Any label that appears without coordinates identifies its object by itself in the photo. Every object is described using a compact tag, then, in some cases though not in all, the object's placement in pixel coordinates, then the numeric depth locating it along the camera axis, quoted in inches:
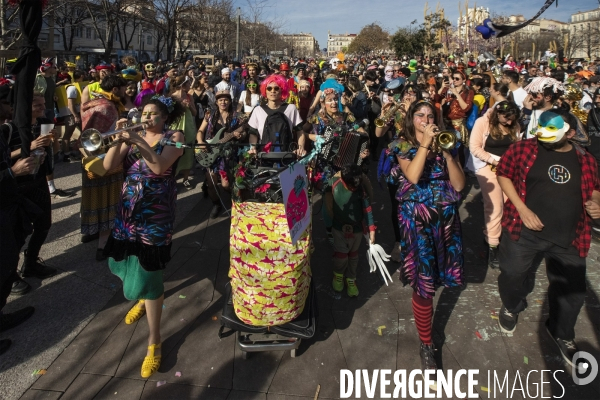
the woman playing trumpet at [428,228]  113.6
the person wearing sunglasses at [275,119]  187.8
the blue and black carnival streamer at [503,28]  170.1
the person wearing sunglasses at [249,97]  288.0
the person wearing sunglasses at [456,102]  264.7
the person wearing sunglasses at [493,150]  169.2
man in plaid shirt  112.0
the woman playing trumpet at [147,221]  113.0
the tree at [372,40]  1973.4
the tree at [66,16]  1051.4
